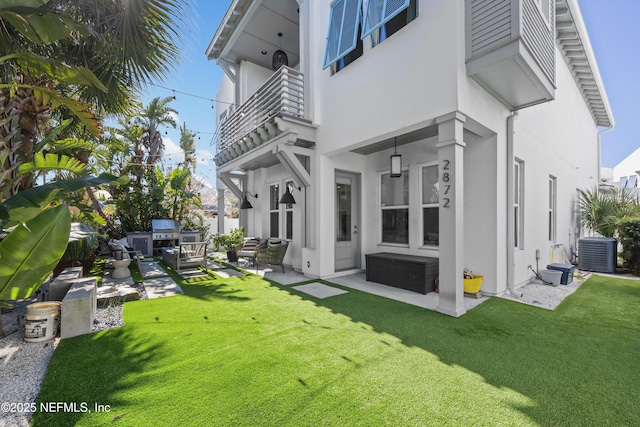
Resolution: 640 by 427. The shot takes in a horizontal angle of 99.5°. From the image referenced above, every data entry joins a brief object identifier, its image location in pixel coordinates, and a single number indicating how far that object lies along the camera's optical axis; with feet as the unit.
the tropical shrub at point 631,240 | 25.41
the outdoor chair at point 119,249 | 24.77
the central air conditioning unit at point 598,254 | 28.04
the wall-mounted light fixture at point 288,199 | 27.22
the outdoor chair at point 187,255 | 25.48
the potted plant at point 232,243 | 32.09
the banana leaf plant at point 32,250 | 8.36
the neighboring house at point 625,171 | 69.84
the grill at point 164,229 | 38.04
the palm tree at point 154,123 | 51.96
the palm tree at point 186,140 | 79.15
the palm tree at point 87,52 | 11.07
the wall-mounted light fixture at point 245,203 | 34.93
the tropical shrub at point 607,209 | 28.30
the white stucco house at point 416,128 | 15.17
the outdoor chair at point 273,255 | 26.45
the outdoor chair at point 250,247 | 28.99
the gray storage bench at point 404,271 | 19.61
